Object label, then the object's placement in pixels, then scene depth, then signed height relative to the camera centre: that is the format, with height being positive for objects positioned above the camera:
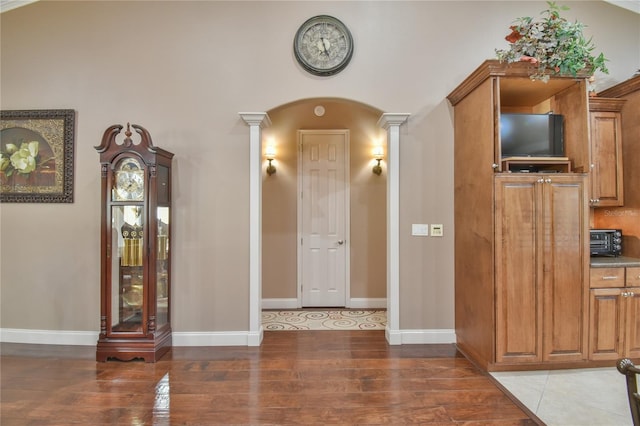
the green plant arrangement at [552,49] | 2.60 +1.36
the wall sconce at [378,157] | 4.67 +0.85
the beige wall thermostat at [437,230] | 3.38 -0.15
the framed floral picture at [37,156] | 3.32 +0.63
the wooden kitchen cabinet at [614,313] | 2.73 -0.83
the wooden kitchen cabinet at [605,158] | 3.16 +0.56
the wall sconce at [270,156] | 4.64 +0.86
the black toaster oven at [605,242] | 3.08 -0.26
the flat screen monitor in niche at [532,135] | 2.86 +0.72
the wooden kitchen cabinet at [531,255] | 2.66 -0.33
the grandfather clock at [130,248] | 2.93 -0.30
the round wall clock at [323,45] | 3.31 +1.76
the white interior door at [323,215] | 4.79 +0.01
